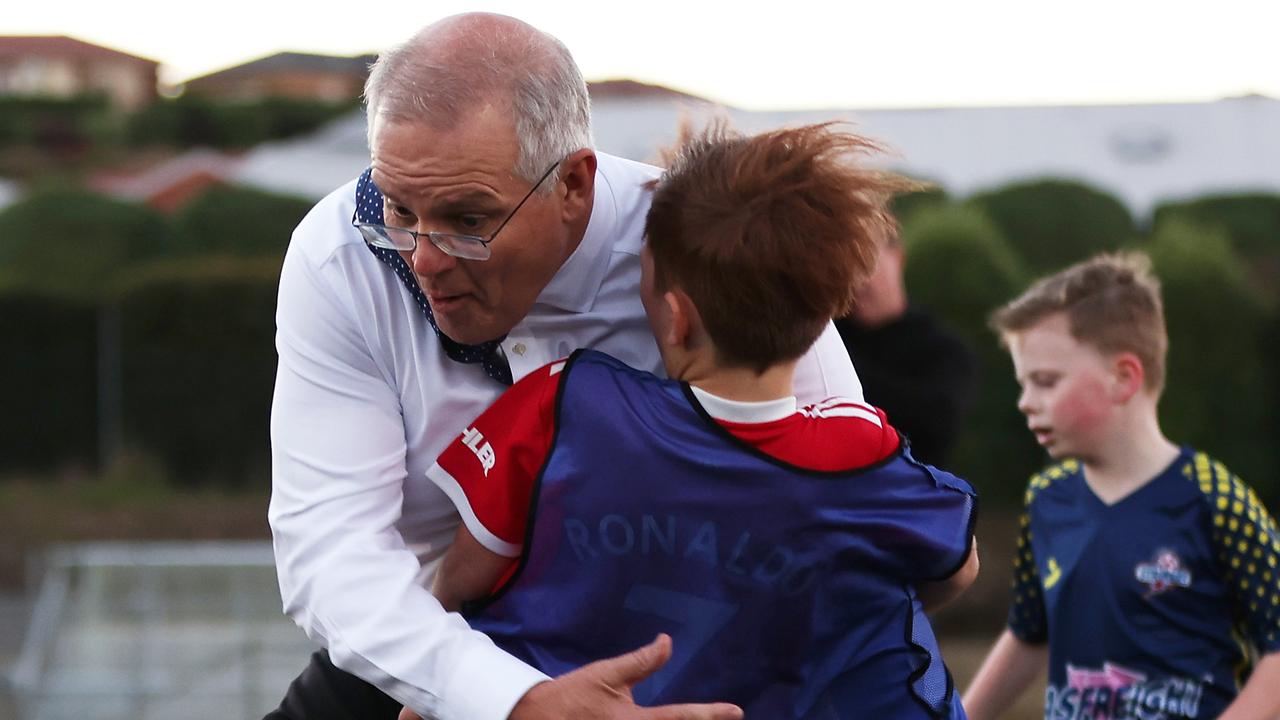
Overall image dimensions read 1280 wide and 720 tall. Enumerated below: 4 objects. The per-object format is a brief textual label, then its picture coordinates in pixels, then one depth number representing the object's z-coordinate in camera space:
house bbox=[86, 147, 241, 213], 28.86
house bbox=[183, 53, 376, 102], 58.06
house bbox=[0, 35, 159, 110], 63.44
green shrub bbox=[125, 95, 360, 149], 36.03
